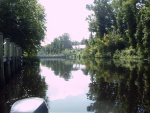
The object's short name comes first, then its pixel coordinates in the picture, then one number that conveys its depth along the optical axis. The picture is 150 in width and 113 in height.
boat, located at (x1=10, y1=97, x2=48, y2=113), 3.28
